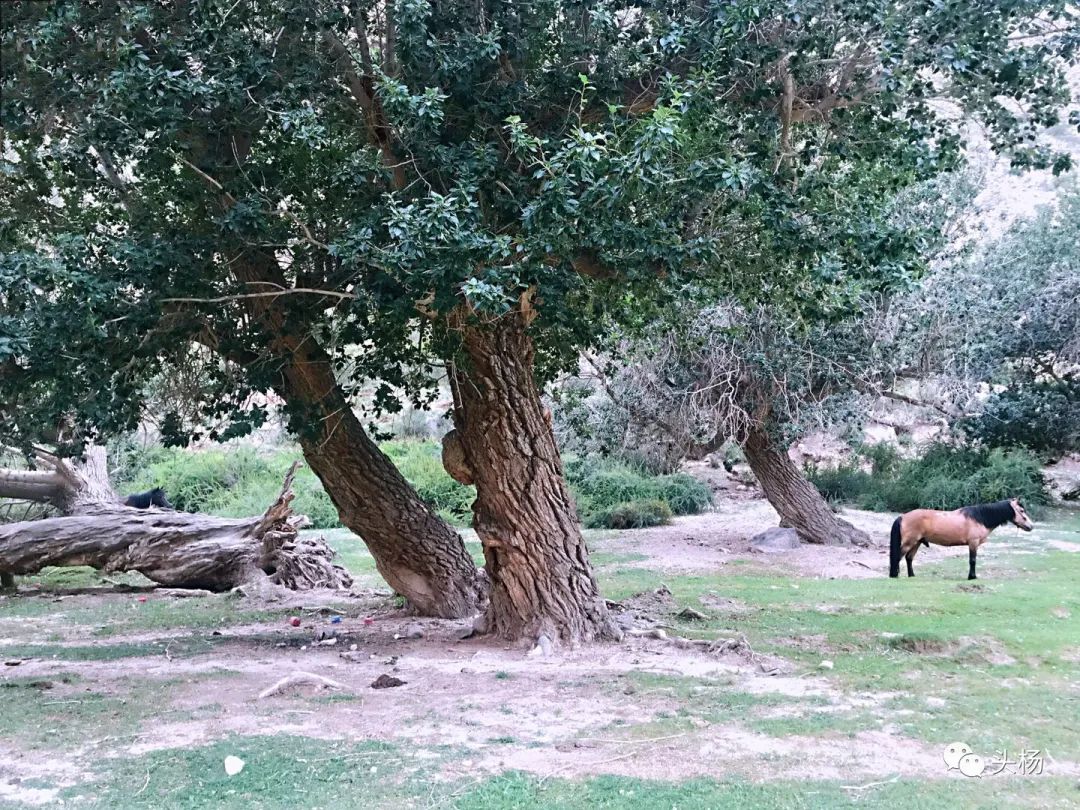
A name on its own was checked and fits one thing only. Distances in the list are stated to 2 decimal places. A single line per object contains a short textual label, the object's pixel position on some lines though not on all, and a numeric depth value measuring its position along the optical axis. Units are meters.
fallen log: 13.72
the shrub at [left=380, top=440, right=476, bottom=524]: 25.03
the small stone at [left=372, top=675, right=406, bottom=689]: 7.41
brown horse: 13.89
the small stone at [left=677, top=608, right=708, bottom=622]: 10.36
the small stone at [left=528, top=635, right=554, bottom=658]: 8.59
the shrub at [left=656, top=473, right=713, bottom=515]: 24.45
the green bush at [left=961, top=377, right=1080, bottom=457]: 22.62
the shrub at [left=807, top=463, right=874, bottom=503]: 24.61
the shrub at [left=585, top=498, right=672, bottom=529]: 22.48
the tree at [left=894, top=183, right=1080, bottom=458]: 17.14
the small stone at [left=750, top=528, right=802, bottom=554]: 17.22
